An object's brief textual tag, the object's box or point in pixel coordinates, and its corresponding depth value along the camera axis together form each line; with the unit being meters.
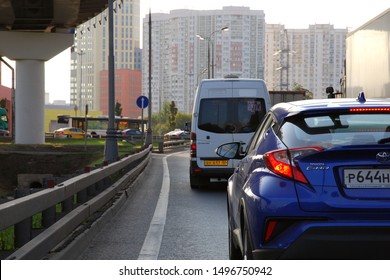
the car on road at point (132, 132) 81.88
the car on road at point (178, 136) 74.00
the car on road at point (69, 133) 84.06
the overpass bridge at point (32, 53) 43.25
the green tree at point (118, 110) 127.66
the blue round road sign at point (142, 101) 35.56
